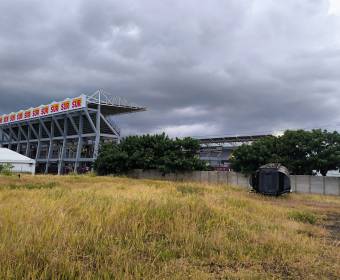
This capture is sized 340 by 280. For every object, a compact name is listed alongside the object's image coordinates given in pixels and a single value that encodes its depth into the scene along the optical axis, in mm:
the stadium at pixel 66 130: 72812
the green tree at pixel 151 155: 40844
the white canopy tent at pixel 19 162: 51719
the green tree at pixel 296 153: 33750
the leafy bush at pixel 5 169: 37531
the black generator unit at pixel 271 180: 24984
